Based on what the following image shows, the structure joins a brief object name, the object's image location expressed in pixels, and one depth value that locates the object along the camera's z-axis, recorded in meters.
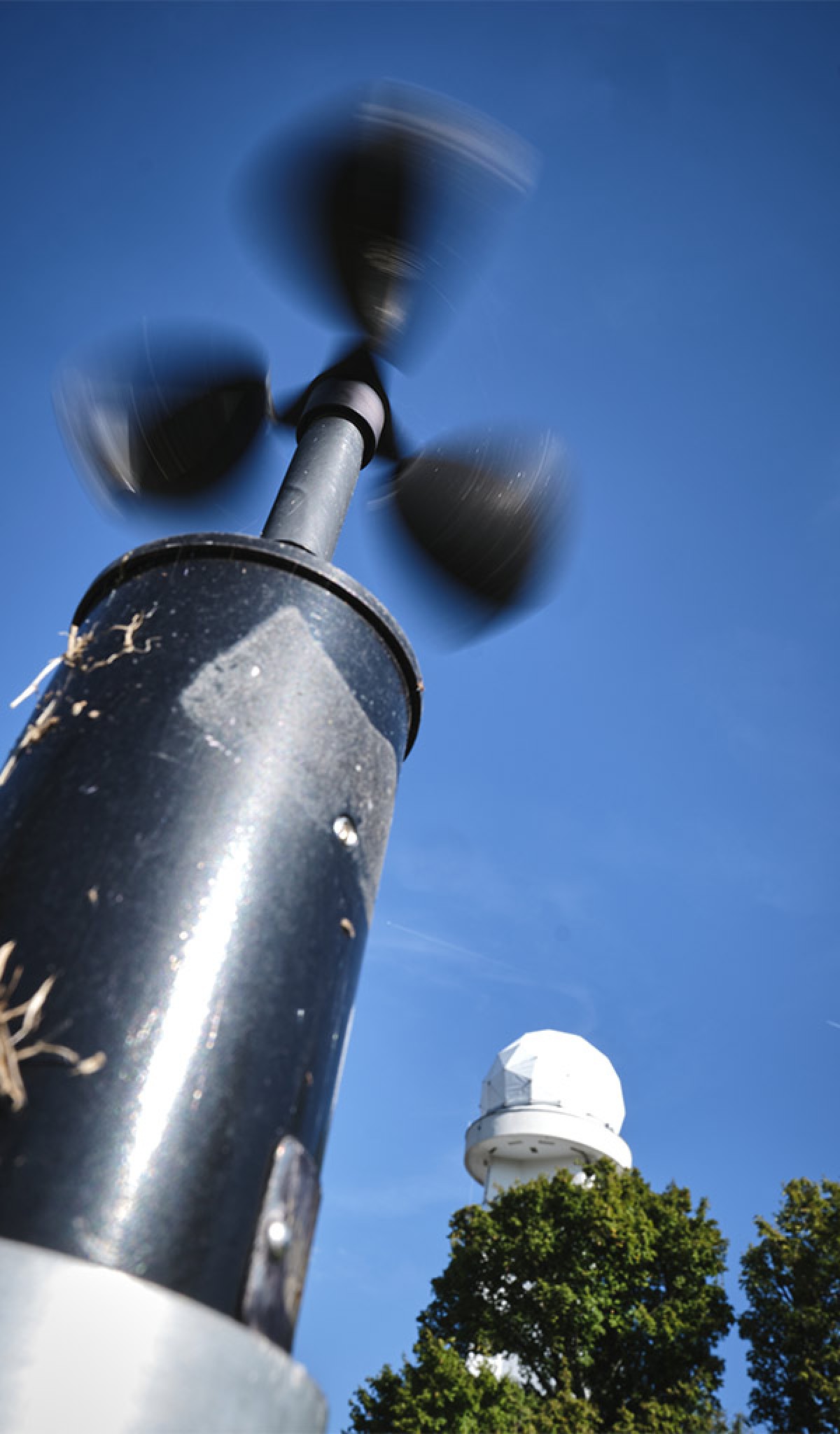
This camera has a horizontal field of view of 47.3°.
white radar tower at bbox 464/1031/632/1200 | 27.25
